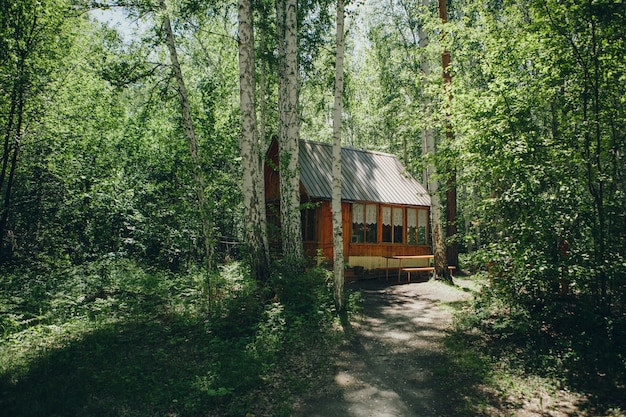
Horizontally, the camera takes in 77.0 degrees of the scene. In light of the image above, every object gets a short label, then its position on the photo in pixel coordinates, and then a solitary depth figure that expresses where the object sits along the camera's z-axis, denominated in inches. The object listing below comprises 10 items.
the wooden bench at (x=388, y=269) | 599.1
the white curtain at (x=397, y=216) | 656.4
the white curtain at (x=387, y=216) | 644.1
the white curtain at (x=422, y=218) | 691.4
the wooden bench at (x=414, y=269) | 518.0
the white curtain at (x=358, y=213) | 611.5
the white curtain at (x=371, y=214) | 625.6
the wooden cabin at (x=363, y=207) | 578.2
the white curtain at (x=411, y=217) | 673.2
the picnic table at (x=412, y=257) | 523.2
